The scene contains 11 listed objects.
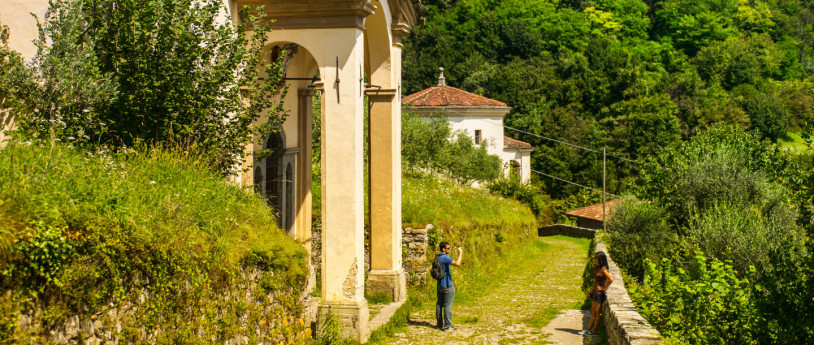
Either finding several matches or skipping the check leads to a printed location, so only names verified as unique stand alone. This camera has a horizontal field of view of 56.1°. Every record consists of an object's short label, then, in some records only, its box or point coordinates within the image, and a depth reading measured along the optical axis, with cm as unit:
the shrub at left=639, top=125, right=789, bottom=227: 2242
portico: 1046
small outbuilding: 4875
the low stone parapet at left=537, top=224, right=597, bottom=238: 4202
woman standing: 1122
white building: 4794
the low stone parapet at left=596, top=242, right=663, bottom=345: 777
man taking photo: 1170
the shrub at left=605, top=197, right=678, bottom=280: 2409
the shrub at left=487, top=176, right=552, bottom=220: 3719
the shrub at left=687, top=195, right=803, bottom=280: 1778
